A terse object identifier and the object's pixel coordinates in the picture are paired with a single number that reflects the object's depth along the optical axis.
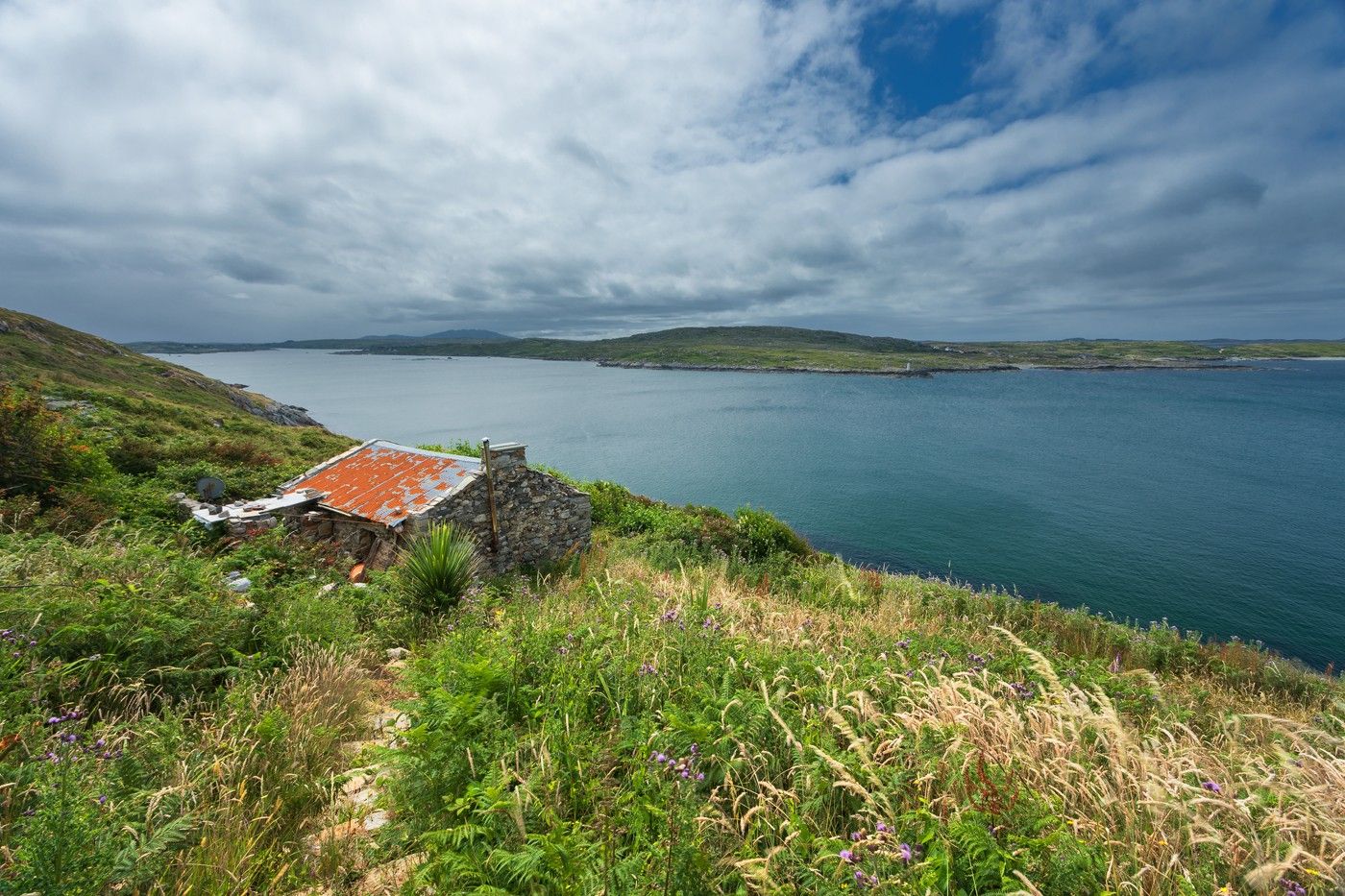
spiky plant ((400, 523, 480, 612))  8.09
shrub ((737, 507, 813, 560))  19.98
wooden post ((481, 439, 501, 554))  13.13
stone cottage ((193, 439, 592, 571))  12.52
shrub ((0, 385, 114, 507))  9.79
